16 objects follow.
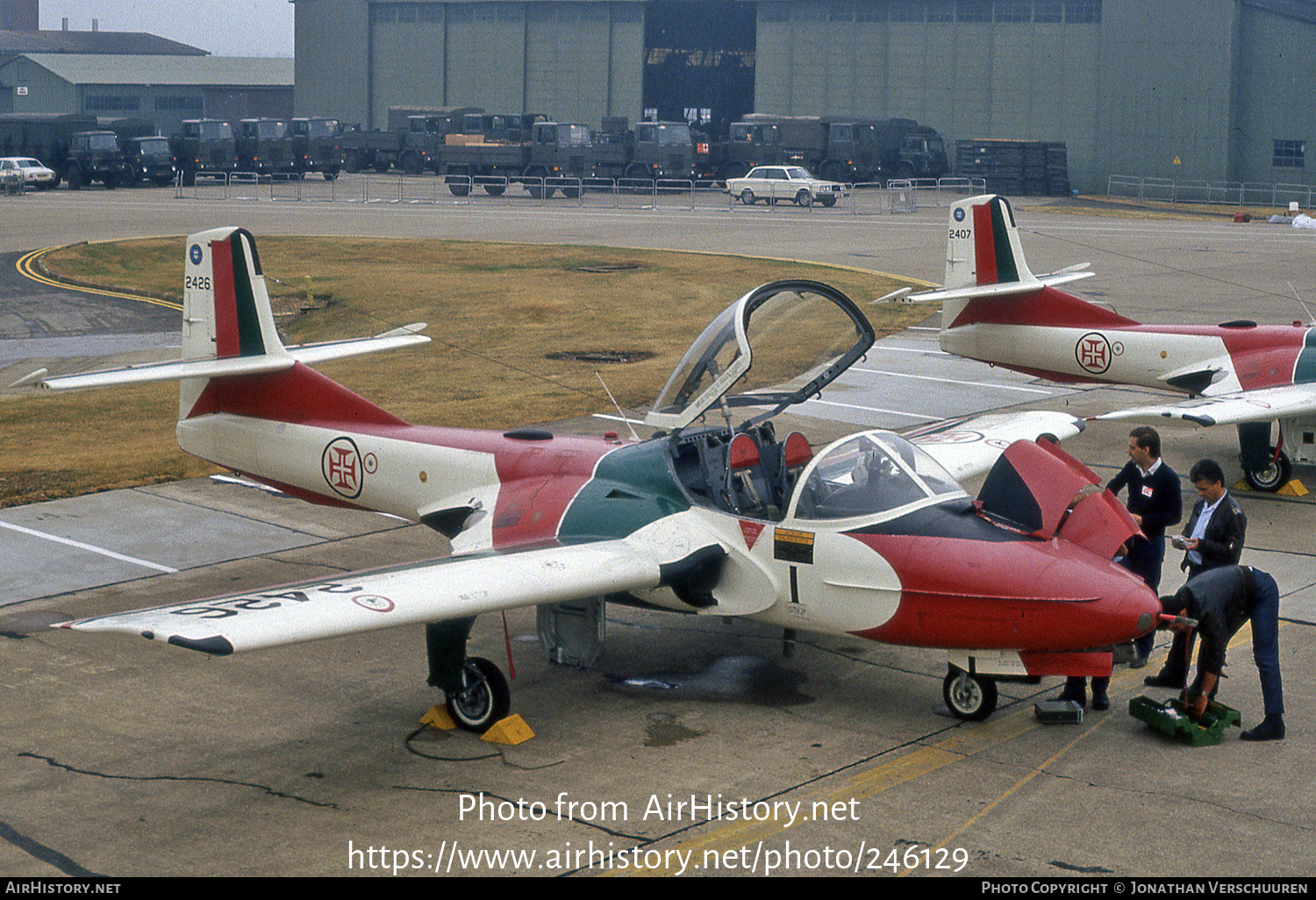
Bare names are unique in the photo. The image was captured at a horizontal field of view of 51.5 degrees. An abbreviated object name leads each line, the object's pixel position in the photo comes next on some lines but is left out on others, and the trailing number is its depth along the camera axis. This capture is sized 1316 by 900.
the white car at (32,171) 62.91
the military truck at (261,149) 67.38
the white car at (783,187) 57.28
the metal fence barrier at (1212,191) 61.59
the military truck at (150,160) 66.06
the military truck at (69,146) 65.06
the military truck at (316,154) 68.56
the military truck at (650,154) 62.81
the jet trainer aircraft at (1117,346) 15.83
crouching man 8.70
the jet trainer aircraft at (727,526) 8.44
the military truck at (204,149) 66.81
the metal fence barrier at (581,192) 57.81
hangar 62.69
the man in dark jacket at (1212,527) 9.38
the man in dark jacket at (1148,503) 10.11
